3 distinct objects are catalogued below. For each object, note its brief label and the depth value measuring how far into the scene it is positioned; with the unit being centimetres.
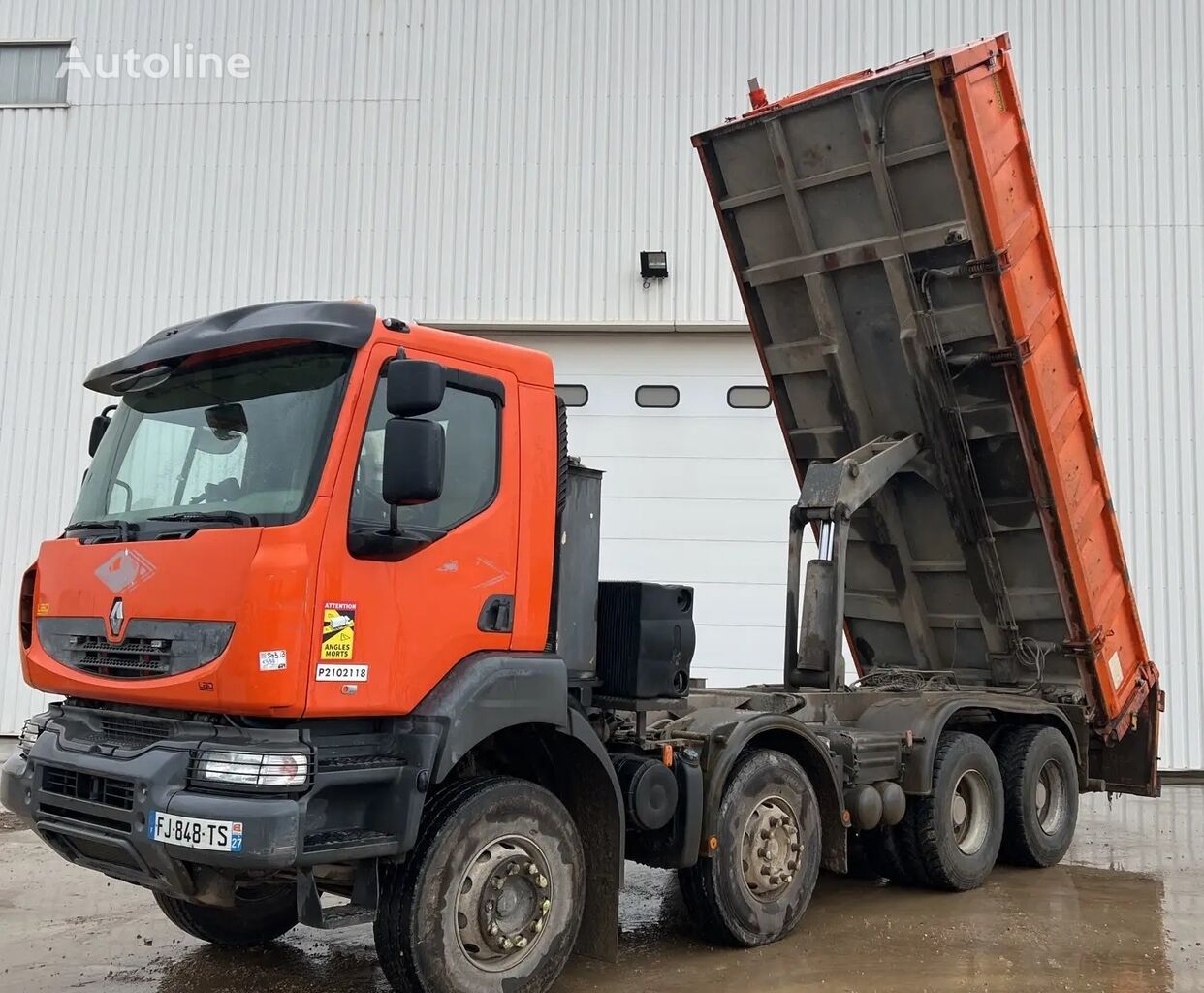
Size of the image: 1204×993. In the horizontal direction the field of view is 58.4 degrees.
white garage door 1090
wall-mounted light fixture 1105
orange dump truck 360
